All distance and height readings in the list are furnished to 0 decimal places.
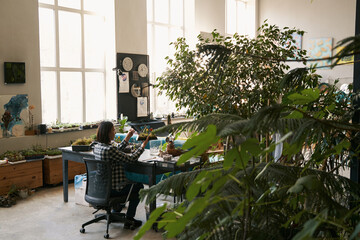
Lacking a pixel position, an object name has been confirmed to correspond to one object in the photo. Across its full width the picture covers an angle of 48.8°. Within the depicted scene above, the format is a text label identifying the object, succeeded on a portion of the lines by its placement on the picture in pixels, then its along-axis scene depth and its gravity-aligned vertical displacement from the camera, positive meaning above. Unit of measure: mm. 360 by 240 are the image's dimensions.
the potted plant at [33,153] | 6735 -1014
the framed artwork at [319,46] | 12142 +1465
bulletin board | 9148 +193
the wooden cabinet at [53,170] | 6961 -1345
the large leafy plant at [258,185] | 871 -286
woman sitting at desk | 4613 -751
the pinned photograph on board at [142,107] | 9703 -320
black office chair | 4488 -1074
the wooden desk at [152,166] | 4703 -884
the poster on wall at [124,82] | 9156 +266
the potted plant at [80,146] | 5797 -757
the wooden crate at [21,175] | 6387 -1348
